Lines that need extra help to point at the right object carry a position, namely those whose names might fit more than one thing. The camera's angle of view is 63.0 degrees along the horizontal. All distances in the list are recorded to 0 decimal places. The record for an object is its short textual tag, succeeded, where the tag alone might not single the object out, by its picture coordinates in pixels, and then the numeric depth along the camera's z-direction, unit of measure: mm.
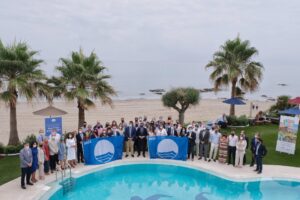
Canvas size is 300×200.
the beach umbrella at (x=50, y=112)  11588
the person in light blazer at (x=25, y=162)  8967
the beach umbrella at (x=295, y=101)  14280
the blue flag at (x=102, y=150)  11552
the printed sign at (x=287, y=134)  12639
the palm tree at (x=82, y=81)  13396
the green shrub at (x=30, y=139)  12357
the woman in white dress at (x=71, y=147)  10848
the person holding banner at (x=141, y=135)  12474
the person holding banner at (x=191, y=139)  12189
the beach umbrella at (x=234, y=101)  17436
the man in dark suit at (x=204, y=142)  12094
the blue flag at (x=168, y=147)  12244
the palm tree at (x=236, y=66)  18202
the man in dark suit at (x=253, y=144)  11103
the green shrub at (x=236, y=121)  18456
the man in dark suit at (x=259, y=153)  10891
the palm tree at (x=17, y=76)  11861
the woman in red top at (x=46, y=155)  10160
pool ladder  9465
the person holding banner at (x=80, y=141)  11468
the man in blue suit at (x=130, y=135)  12438
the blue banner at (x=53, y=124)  11649
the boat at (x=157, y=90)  56983
